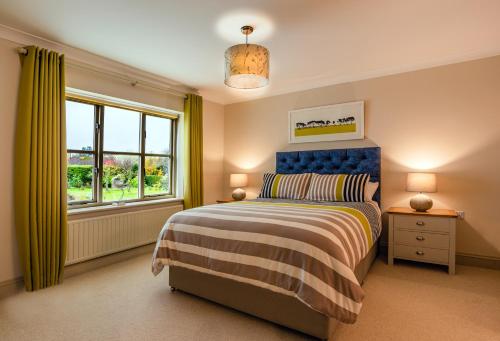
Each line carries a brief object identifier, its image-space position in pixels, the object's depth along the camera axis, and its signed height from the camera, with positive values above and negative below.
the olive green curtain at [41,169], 2.45 -0.03
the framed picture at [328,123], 3.66 +0.63
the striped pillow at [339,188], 3.20 -0.24
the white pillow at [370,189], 3.22 -0.25
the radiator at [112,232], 2.87 -0.77
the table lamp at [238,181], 4.37 -0.22
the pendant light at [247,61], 2.29 +0.89
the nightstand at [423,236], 2.81 -0.71
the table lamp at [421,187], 2.95 -0.20
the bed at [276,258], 1.65 -0.63
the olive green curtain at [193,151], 4.08 +0.24
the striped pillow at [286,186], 3.49 -0.24
